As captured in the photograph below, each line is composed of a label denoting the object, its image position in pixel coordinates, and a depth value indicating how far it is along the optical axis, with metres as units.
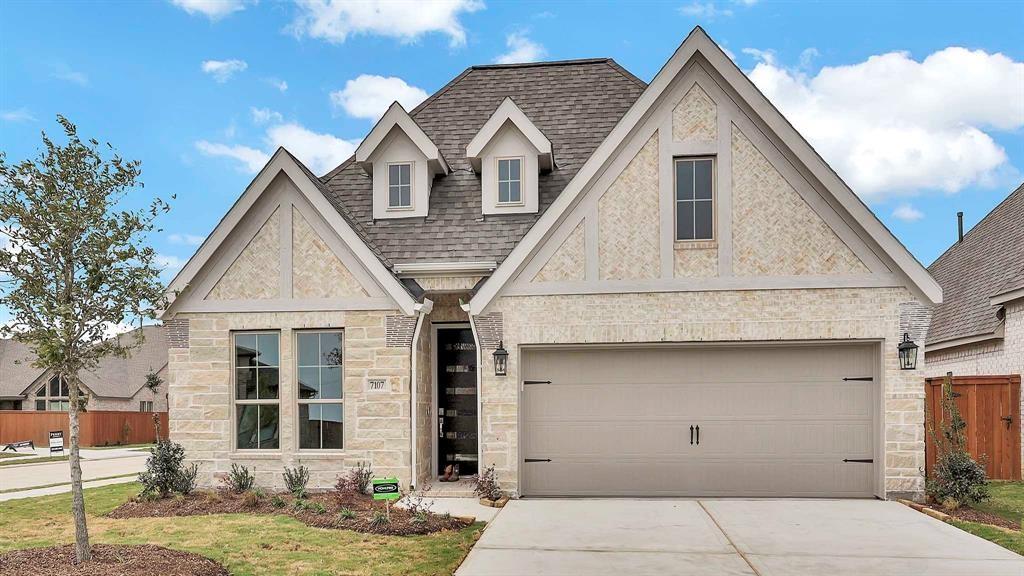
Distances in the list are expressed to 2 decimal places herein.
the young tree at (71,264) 7.44
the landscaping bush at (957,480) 10.66
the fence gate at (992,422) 14.16
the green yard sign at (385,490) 9.15
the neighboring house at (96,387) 42.22
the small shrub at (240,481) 11.70
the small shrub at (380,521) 9.22
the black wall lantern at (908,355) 10.90
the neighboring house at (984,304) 15.04
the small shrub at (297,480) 11.38
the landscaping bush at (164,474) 11.41
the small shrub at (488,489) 11.25
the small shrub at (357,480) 11.29
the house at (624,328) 11.24
